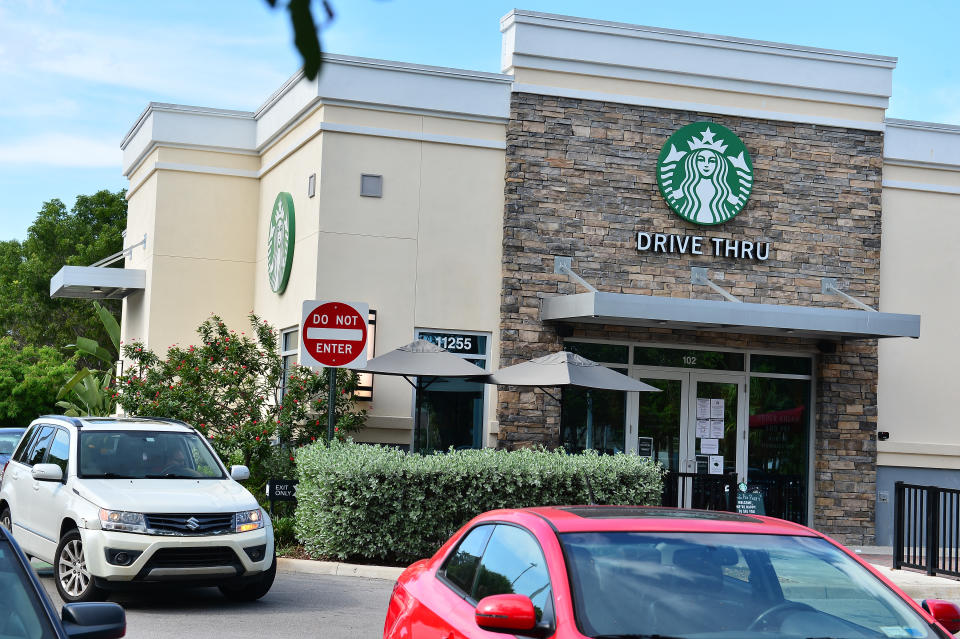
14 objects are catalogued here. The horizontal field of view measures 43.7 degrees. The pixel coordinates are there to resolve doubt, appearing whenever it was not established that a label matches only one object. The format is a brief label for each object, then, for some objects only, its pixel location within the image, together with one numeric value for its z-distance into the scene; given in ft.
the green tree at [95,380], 82.64
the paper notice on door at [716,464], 63.05
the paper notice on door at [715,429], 63.36
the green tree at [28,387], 155.74
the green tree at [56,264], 173.06
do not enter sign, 46.62
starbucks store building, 59.93
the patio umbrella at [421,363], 53.06
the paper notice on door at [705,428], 63.31
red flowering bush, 57.06
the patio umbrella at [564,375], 52.37
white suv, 34.22
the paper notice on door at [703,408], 63.26
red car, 15.88
